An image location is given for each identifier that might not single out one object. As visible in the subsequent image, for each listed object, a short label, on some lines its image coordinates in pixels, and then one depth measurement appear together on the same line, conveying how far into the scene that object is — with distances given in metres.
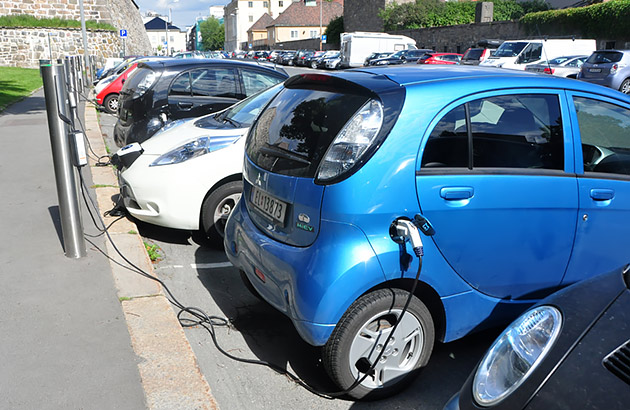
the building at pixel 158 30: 156.12
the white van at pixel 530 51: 25.42
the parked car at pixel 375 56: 41.37
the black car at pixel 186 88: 8.04
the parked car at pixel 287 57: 60.44
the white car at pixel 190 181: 5.05
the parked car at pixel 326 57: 50.91
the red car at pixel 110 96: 16.21
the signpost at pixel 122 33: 40.18
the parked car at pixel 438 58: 34.06
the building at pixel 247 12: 134.93
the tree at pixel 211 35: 157.88
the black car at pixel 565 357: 1.75
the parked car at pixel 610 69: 20.33
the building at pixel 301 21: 104.50
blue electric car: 2.91
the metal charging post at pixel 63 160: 4.35
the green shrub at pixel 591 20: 33.94
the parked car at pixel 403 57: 37.64
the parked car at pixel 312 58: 53.56
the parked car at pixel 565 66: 22.20
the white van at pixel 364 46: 46.66
